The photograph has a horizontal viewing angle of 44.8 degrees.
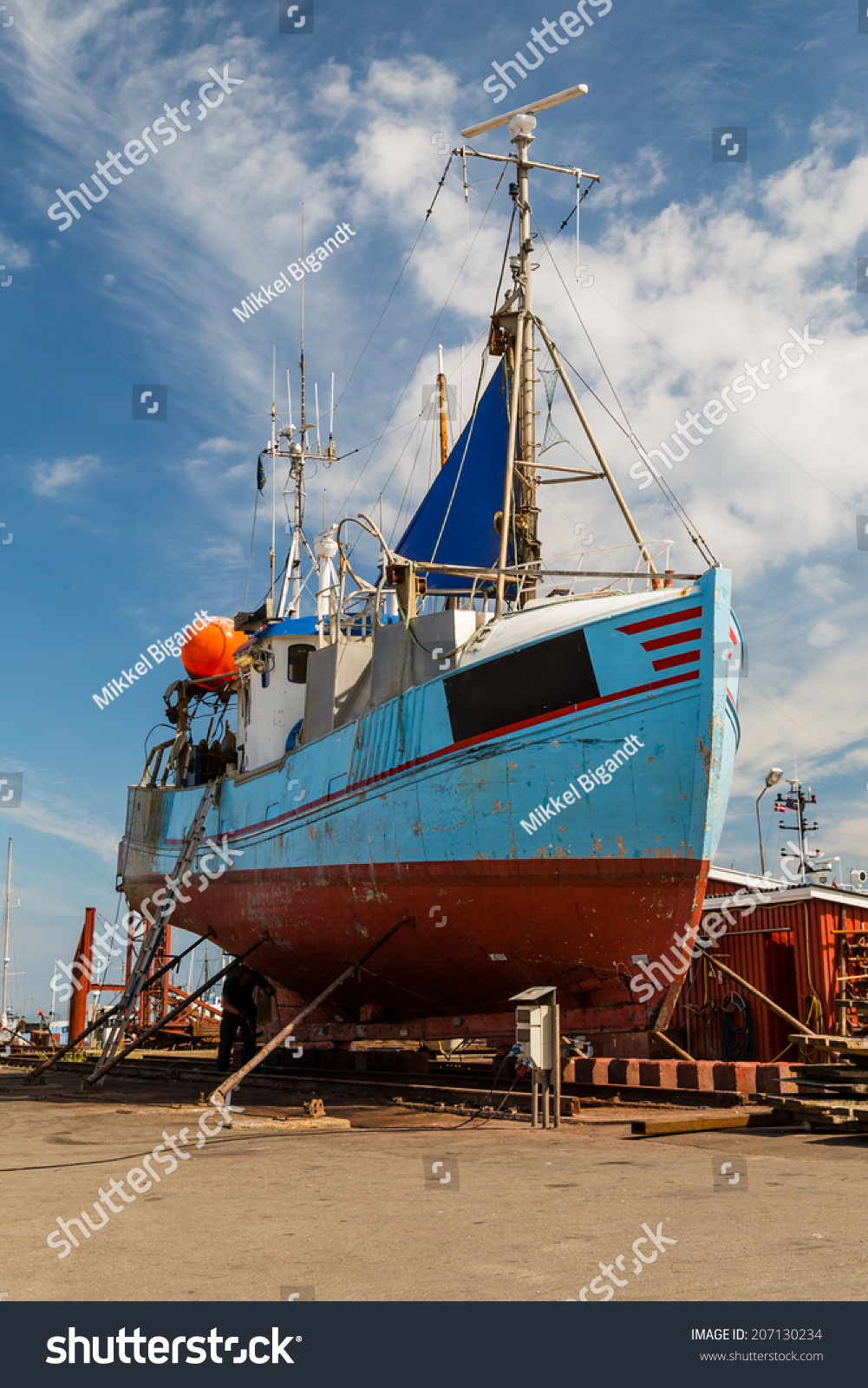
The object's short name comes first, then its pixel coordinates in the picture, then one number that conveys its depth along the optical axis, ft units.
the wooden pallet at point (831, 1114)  27.86
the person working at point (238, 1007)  46.78
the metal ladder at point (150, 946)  51.31
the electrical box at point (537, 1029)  29.50
